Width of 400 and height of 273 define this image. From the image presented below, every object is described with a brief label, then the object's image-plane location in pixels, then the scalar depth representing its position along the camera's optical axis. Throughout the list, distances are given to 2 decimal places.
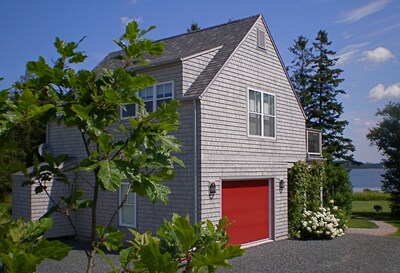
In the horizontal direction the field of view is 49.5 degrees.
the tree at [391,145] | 28.20
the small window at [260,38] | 15.22
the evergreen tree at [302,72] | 39.62
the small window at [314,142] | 18.23
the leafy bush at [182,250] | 1.96
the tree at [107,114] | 2.23
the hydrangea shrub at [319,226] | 15.77
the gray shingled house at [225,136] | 12.47
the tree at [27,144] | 25.34
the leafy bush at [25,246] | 1.88
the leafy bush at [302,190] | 16.31
